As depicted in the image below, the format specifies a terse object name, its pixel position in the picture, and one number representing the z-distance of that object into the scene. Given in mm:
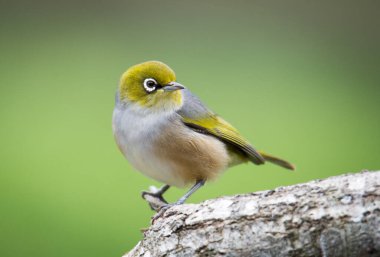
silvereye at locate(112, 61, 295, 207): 7258
